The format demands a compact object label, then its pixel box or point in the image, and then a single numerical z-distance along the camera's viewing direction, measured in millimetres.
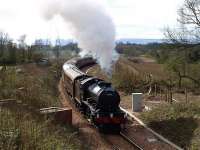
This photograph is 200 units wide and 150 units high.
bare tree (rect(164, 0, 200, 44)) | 31484
